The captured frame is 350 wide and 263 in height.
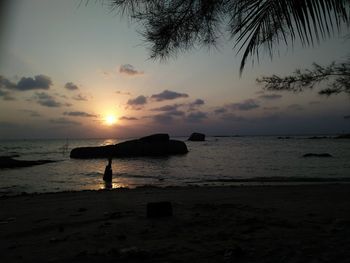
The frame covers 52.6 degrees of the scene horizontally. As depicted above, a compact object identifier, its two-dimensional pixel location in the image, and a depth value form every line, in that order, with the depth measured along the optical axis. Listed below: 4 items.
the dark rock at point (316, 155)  41.28
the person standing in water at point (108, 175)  21.25
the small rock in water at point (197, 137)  127.81
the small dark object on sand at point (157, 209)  6.17
